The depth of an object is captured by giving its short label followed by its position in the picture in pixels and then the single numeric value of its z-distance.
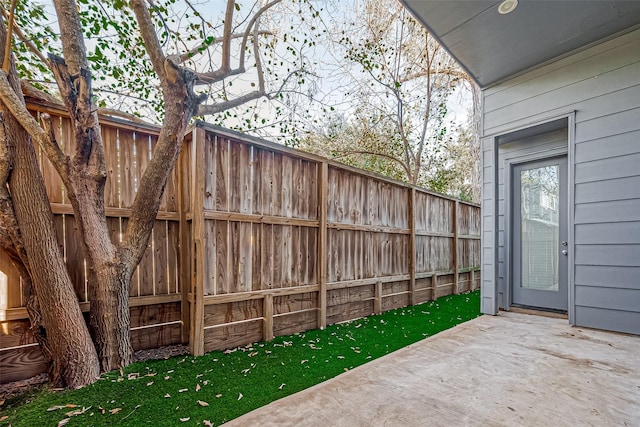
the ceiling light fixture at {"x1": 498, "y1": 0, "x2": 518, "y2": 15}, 2.73
